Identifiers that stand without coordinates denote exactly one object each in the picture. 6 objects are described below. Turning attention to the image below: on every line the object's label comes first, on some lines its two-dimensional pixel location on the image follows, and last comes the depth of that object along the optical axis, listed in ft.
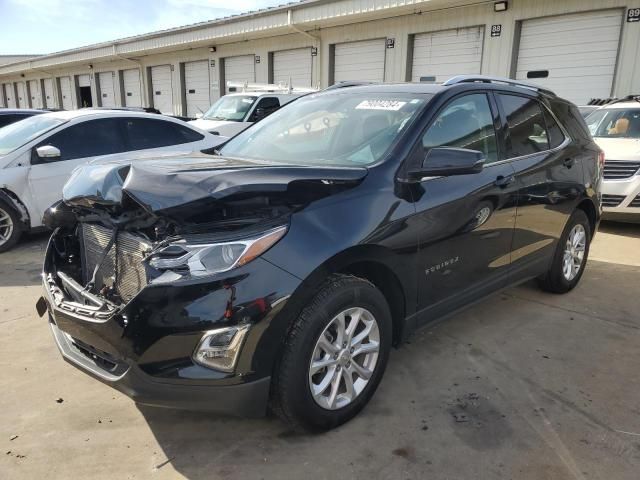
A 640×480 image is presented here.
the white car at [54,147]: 19.39
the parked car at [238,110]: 38.37
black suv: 7.00
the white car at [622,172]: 22.49
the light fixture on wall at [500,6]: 39.22
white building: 36.14
